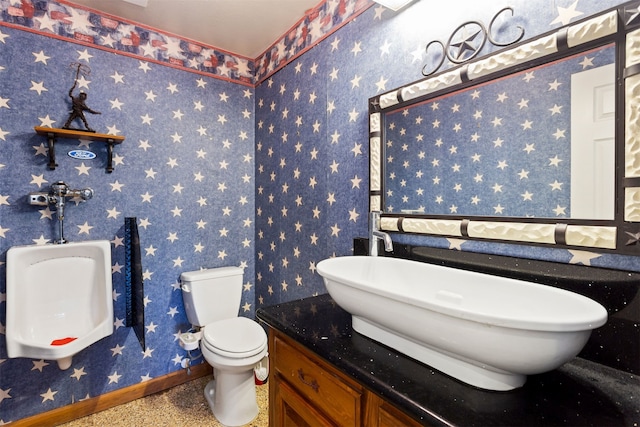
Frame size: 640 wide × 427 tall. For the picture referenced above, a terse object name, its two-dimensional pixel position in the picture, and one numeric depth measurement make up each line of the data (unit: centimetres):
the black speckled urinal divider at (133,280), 170
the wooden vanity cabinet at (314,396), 76
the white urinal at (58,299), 148
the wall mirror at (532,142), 79
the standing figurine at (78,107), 174
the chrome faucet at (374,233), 130
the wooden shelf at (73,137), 165
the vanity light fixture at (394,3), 129
